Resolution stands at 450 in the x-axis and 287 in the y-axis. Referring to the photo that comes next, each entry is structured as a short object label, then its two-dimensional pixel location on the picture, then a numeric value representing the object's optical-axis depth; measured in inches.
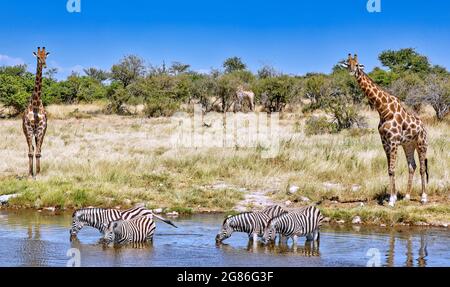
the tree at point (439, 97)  1231.5
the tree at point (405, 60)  2349.9
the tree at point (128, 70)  2182.6
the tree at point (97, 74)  2777.3
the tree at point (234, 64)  2811.0
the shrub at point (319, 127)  1039.9
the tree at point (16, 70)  2144.4
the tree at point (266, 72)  2007.9
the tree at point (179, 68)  2392.5
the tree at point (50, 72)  2238.3
